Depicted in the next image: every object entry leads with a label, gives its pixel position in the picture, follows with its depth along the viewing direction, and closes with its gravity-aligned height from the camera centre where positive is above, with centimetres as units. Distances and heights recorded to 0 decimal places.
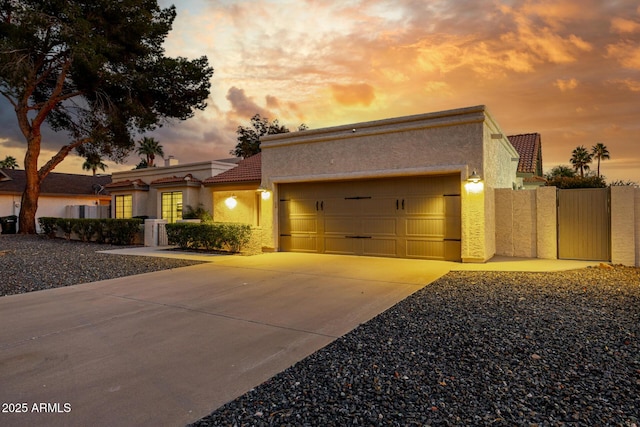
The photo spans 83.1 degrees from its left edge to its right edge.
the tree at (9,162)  4636 +745
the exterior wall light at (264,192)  1313 +90
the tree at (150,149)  4081 +791
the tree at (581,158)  4884 +761
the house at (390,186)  970 +95
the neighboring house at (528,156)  1792 +305
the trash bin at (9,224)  2185 -30
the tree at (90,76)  1608 +710
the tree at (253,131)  3662 +880
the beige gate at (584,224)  946 -27
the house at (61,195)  2475 +182
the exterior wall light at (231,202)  1557 +66
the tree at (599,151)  4962 +866
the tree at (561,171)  4381 +542
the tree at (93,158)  2123 +357
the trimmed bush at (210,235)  1227 -64
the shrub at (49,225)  1809 -32
